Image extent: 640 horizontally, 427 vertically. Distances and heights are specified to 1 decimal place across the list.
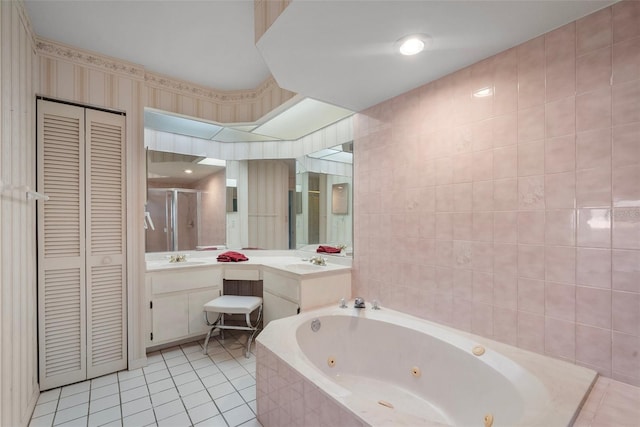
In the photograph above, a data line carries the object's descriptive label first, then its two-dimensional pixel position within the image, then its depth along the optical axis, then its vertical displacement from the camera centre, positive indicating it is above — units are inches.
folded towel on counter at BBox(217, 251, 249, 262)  114.2 -18.0
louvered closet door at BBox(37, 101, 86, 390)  79.8 -9.9
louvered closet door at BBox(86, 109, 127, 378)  86.6 -9.9
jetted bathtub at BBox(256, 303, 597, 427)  46.3 -33.3
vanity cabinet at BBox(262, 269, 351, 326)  89.9 -26.1
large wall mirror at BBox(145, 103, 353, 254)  108.7 +12.8
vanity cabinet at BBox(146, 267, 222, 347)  99.0 -31.7
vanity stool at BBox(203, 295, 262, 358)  98.0 -32.6
